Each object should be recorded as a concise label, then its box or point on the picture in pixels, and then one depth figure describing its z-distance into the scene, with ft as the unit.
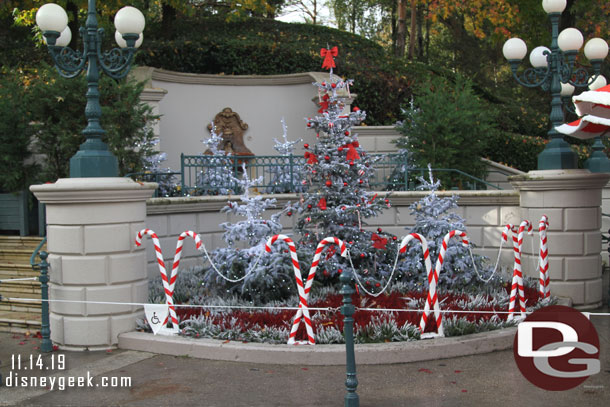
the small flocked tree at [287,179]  41.45
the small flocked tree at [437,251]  31.81
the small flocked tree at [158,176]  41.98
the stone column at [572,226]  32.40
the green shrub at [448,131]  46.60
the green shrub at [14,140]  41.63
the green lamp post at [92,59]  26.55
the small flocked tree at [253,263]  29.37
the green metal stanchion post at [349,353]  17.56
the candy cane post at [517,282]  27.45
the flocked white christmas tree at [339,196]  32.07
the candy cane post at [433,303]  24.81
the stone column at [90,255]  25.85
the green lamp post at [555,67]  33.22
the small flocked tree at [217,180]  39.96
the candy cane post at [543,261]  29.55
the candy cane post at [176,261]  25.76
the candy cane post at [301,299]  24.12
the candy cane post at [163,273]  26.30
